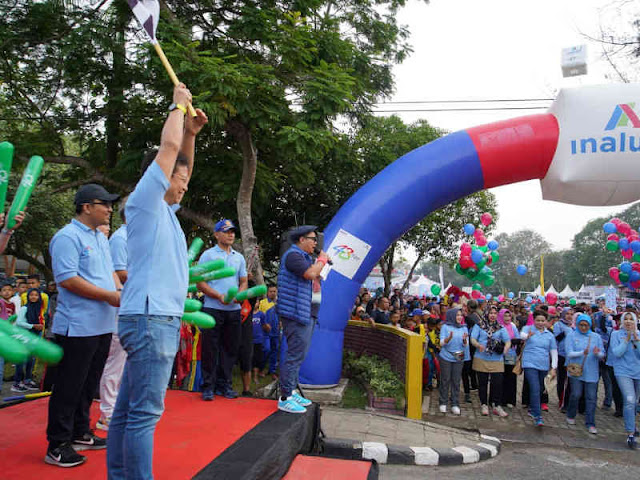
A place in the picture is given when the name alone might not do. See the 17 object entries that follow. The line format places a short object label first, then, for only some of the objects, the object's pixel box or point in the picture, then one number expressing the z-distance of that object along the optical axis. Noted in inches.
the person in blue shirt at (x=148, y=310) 80.5
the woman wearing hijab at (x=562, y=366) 323.6
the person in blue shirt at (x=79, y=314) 108.7
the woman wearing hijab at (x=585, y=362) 273.1
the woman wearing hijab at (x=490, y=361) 301.7
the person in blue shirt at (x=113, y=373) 139.9
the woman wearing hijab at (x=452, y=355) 297.9
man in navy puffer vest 158.9
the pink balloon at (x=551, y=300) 820.0
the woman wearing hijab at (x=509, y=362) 309.7
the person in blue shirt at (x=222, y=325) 174.9
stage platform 104.3
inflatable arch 284.5
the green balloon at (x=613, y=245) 537.2
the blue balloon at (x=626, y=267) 507.2
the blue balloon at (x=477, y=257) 464.4
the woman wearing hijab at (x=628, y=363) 257.1
